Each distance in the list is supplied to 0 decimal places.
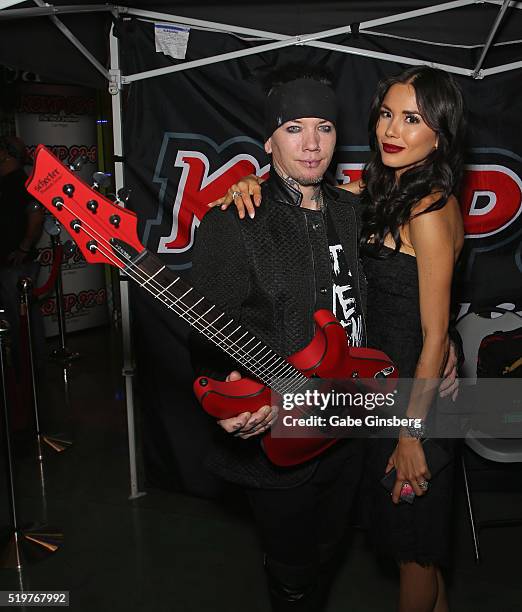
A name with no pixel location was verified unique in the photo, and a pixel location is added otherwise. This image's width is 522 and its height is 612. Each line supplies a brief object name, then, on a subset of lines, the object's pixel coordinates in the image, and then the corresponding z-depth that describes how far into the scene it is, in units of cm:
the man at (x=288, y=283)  204
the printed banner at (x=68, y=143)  707
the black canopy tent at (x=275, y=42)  310
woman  206
